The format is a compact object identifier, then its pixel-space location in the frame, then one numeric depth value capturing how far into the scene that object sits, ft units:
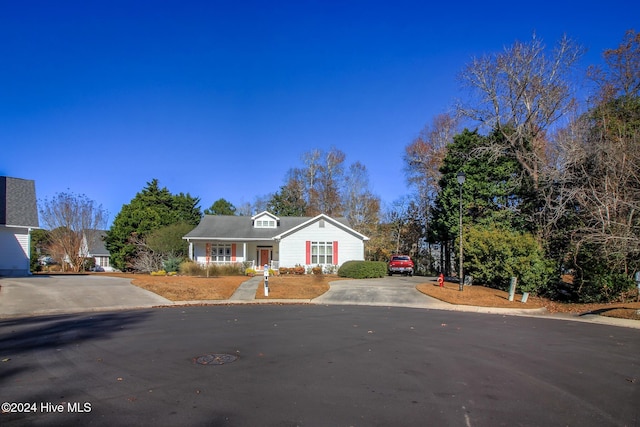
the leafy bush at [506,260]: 71.10
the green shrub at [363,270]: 95.66
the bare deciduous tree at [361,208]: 171.63
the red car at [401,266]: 116.23
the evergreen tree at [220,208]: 217.56
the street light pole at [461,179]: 68.18
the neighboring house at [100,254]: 185.37
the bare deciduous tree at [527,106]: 88.74
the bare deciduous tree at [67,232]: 136.36
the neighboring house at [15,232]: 83.35
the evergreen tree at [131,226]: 136.26
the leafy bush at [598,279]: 62.39
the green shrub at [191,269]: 95.37
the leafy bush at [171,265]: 98.49
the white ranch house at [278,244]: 114.11
